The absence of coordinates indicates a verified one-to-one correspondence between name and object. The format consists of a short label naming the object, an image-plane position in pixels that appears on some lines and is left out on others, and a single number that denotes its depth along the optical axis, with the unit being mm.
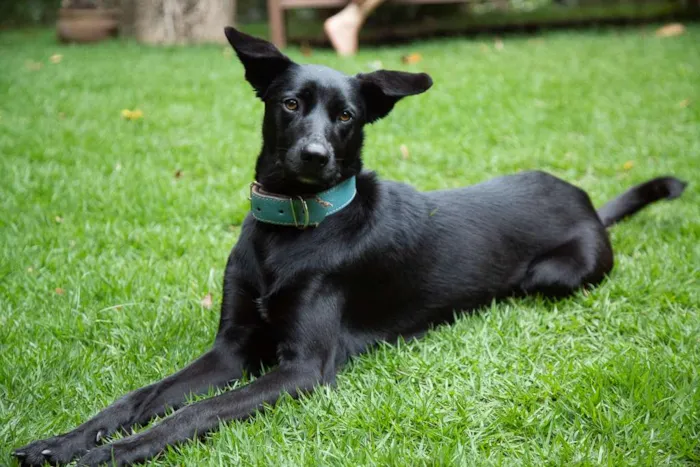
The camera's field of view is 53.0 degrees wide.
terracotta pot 10875
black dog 2443
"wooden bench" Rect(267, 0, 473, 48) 9906
